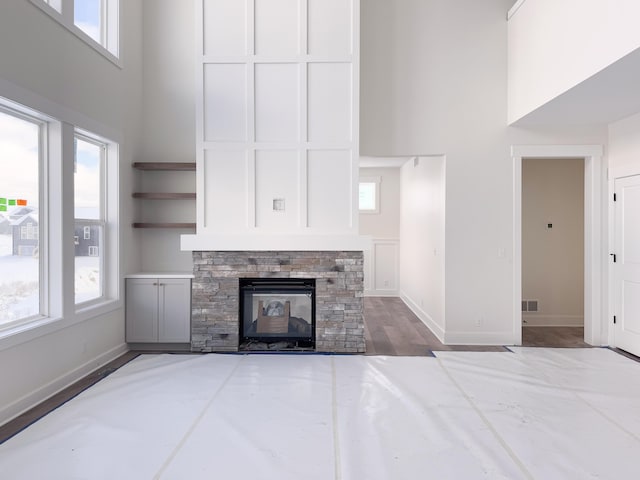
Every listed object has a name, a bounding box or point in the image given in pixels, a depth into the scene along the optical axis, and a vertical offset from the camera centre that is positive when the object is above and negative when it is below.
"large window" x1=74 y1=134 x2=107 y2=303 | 4.05 +0.22
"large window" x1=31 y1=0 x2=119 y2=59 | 3.55 +2.13
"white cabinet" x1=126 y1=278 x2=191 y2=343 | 4.66 -0.83
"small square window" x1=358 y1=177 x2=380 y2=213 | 8.60 +0.92
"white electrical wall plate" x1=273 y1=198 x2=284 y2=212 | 4.57 +0.36
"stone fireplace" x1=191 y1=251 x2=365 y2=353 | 4.59 -0.59
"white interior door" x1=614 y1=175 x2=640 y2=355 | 4.54 -0.29
